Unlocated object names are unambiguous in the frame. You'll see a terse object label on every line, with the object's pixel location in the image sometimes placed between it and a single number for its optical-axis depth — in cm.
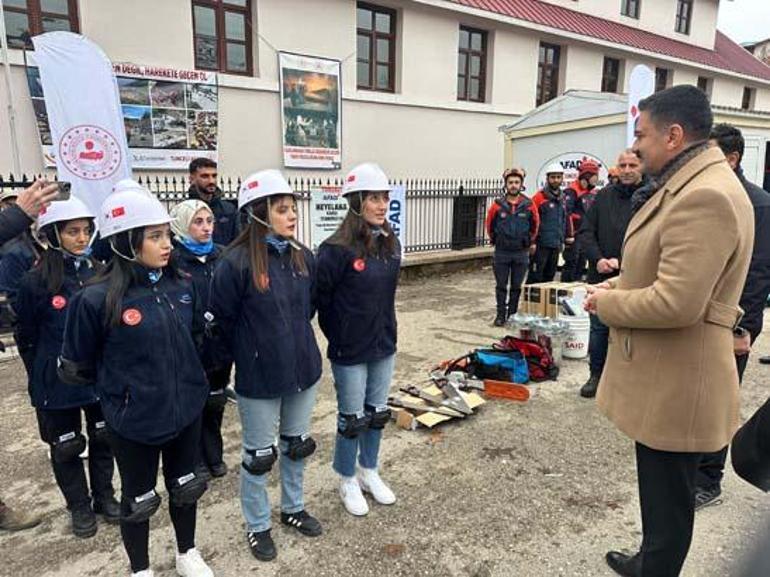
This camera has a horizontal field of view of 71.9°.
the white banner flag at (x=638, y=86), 834
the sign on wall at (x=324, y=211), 919
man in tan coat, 184
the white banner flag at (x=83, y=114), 605
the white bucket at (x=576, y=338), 586
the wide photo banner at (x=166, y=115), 988
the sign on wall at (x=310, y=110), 1180
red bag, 532
